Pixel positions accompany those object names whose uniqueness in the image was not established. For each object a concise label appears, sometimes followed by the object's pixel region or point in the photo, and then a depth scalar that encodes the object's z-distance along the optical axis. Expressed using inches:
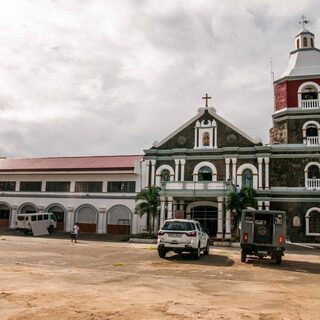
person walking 1114.7
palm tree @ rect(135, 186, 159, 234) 1267.2
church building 1232.2
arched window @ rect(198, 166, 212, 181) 1335.8
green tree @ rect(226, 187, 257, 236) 1156.5
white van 1379.2
